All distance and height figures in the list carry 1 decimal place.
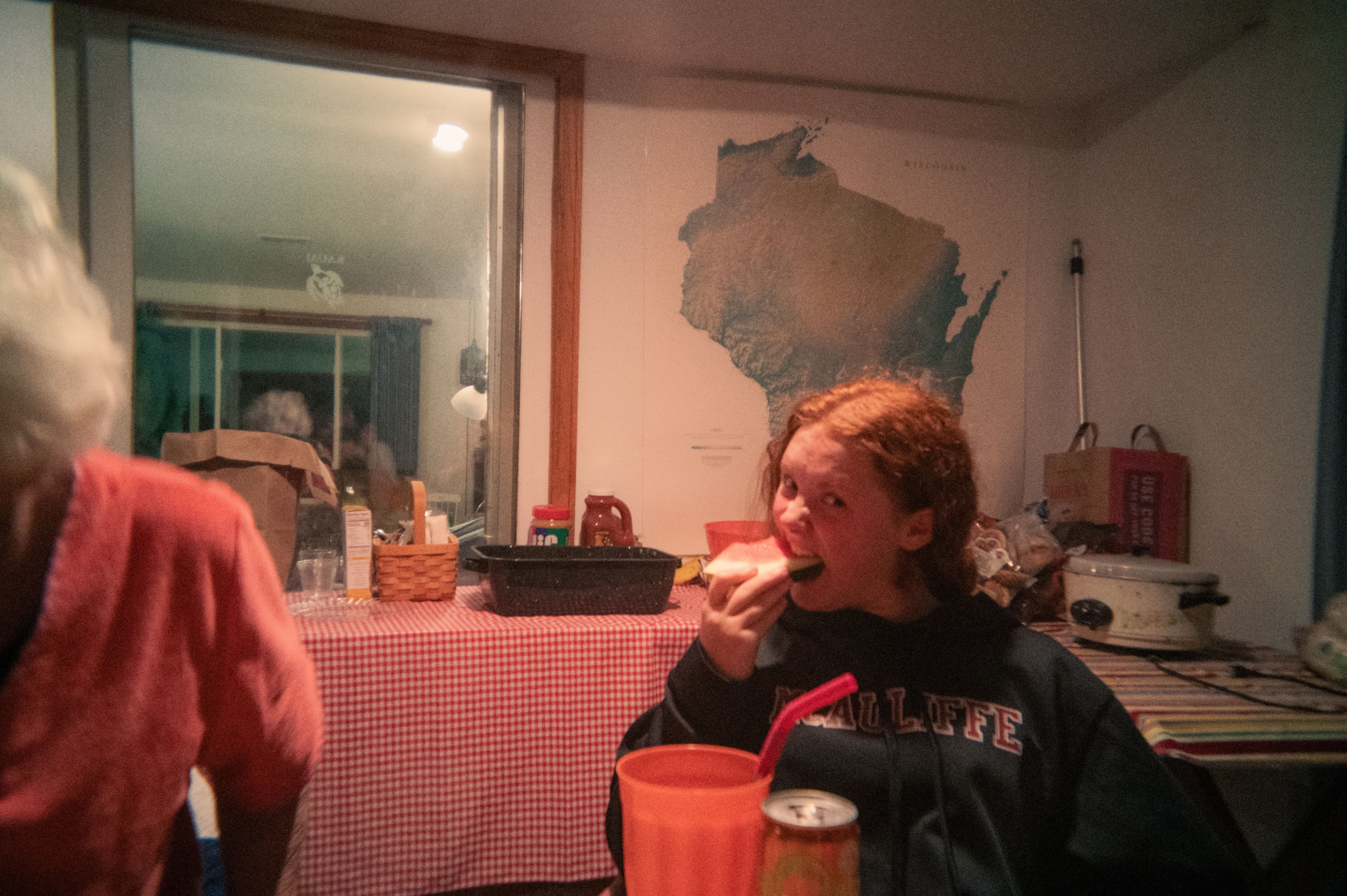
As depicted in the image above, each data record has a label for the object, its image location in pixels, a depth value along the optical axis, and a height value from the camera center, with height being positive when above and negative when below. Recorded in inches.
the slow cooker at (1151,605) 66.0 -15.8
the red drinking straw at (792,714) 26.0 -10.1
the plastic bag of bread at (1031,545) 81.0 -13.1
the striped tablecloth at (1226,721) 51.8 -20.8
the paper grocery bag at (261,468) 71.7 -5.8
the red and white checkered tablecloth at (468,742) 60.5 -27.5
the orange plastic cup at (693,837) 24.5 -13.7
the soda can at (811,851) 23.4 -13.4
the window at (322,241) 82.7 +18.9
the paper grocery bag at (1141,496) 87.1 -8.3
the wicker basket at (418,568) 74.6 -15.6
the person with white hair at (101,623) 23.5 -7.6
